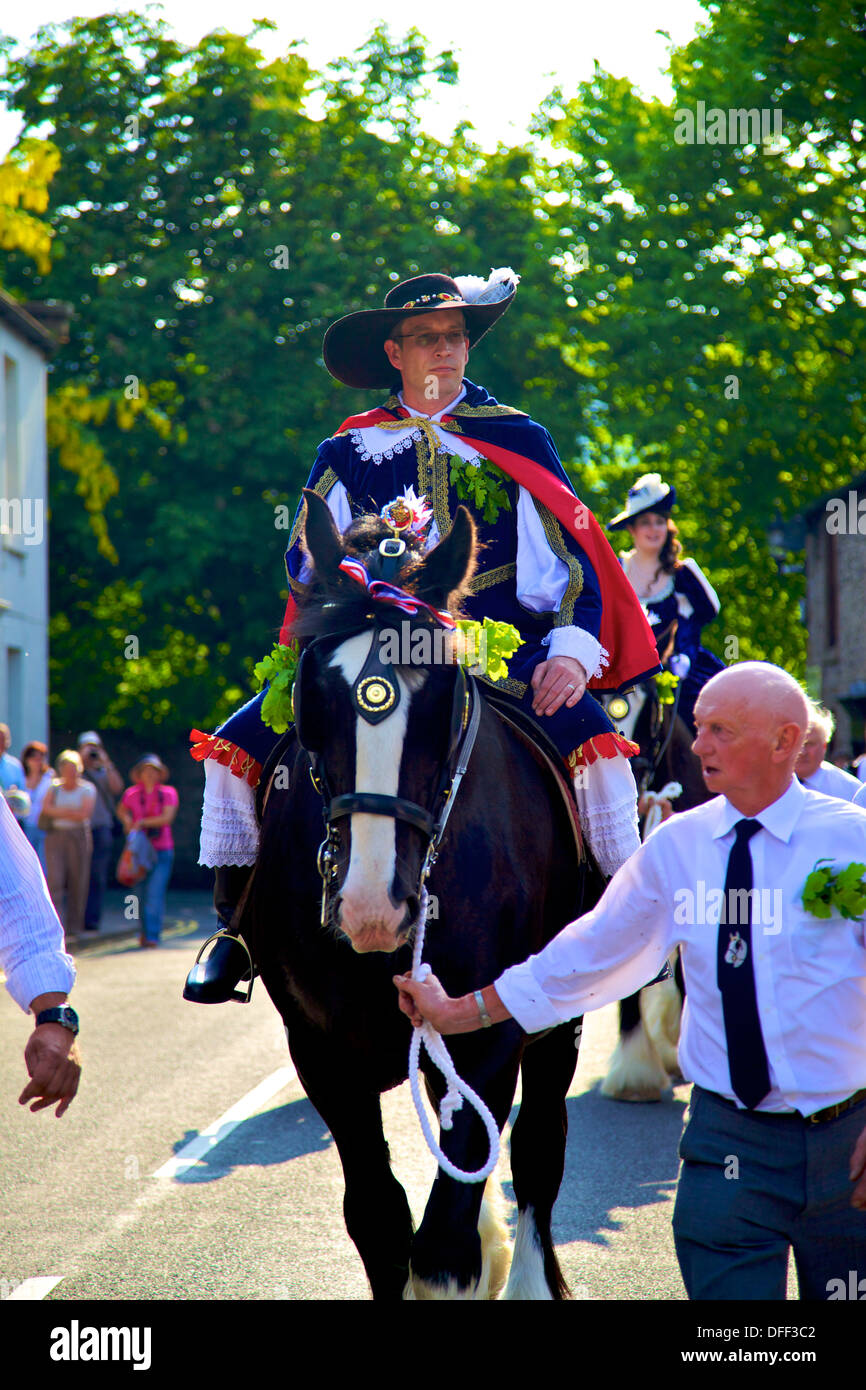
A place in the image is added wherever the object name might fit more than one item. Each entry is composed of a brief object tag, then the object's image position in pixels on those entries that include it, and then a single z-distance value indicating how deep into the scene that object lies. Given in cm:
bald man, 728
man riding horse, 1016
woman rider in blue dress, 1937
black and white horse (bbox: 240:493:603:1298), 793
